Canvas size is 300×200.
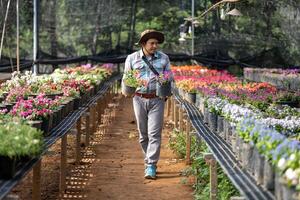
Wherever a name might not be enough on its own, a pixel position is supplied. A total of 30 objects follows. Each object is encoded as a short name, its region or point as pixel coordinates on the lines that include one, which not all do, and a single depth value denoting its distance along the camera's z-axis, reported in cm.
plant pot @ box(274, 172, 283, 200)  493
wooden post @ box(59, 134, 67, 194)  952
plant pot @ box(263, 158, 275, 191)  535
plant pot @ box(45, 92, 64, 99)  1197
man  1039
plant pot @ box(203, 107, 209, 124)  1031
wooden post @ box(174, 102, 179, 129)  1734
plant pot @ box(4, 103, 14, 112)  988
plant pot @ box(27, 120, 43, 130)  780
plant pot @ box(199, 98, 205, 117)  1179
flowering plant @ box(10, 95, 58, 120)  849
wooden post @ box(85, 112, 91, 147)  1425
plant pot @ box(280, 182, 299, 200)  456
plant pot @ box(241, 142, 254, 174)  618
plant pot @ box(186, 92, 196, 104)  1447
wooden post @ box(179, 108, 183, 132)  1472
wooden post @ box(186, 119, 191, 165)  1202
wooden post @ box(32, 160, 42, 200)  724
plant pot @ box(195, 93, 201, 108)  1304
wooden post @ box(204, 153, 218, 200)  781
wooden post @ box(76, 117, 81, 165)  1220
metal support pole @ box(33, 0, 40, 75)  2355
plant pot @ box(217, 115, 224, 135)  902
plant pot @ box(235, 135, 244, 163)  675
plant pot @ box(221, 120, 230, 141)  835
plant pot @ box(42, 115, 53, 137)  855
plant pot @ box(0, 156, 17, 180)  579
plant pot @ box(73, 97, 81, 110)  1239
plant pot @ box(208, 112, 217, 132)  963
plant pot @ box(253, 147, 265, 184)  565
